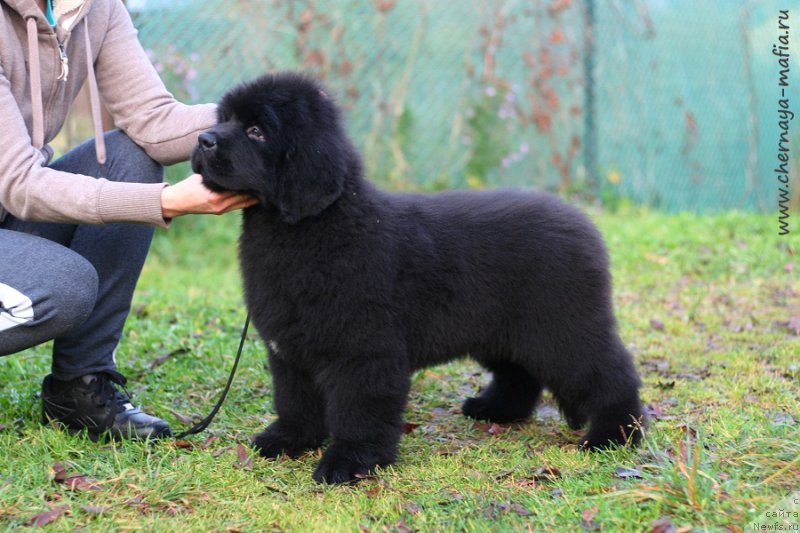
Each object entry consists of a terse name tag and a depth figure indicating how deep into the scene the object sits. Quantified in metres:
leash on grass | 2.94
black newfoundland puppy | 2.58
